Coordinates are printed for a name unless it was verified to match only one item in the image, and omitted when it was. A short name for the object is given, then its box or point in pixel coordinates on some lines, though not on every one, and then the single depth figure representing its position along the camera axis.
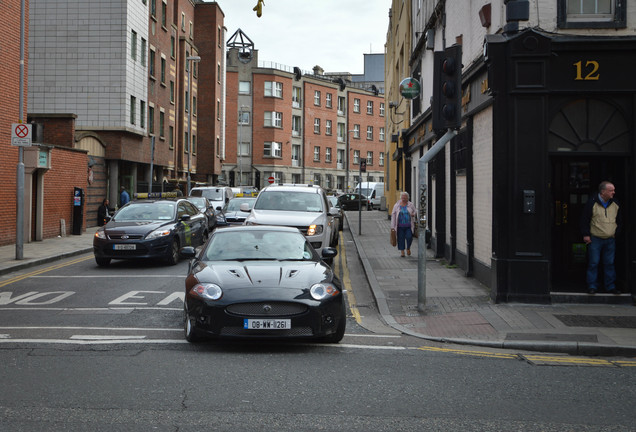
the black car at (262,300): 7.10
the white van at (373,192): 54.87
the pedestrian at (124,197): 29.05
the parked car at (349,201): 49.31
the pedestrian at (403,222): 17.11
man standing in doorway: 10.45
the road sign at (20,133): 15.94
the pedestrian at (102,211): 27.59
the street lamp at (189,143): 38.31
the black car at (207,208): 23.73
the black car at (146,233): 15.04
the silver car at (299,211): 15.09
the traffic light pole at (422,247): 10.11
